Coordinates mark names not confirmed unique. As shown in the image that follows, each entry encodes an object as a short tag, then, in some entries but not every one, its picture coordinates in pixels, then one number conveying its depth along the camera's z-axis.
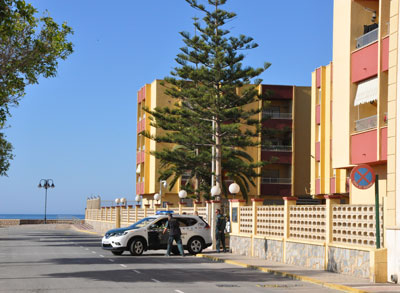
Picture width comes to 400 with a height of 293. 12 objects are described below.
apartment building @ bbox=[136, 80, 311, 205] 66.44
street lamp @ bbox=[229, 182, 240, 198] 32.12
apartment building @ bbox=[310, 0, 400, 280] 27.44
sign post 17.44
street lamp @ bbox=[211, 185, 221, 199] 34.75
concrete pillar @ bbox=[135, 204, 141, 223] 51.51
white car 29.34
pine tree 49.50
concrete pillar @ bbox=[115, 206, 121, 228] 58.06
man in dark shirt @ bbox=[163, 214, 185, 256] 29.14
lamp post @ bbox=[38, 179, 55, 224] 87.31
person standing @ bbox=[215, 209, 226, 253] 31.11
